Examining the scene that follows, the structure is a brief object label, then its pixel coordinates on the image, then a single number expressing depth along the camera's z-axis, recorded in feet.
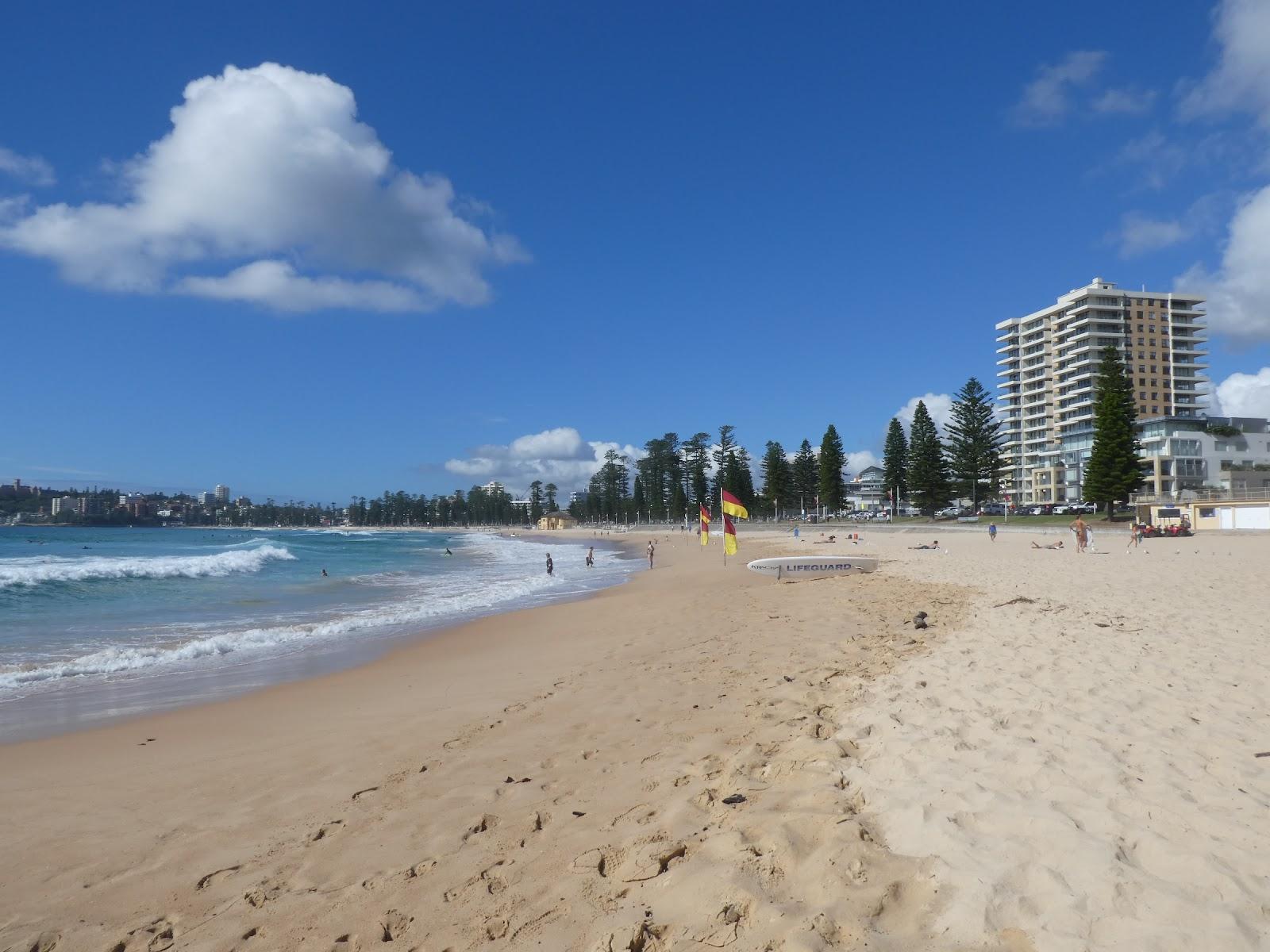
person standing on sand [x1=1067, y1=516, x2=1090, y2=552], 84.84
